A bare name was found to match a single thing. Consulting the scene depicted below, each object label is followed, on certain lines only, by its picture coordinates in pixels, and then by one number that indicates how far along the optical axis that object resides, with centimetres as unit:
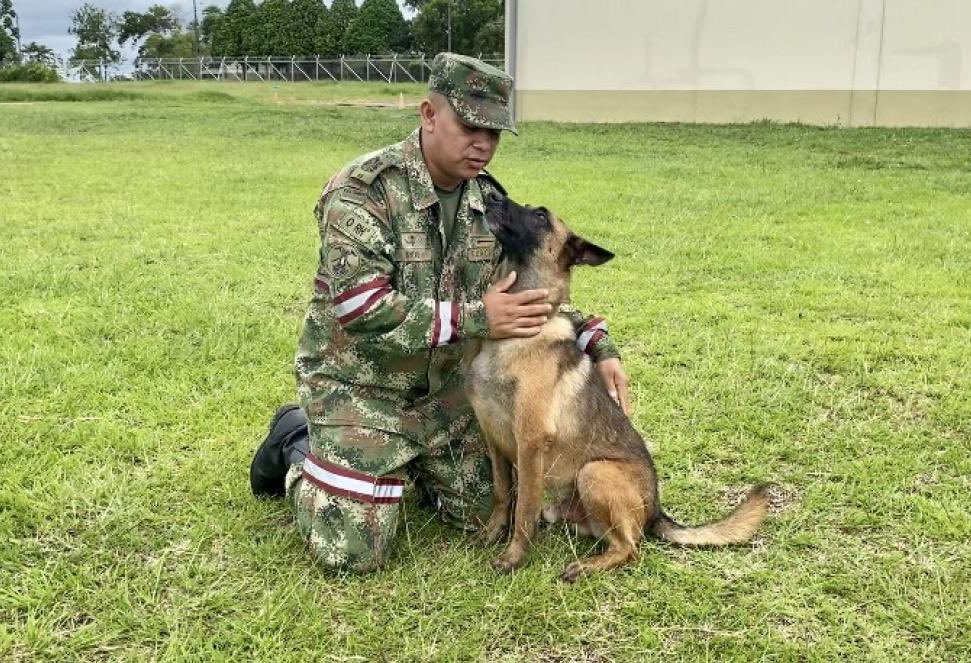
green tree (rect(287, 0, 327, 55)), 6325
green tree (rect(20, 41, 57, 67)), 6251
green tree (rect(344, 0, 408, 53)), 6347
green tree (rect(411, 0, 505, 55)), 6106
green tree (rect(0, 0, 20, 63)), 7288
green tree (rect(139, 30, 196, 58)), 7194
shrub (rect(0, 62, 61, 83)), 4384
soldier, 277
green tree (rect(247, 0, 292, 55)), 6303
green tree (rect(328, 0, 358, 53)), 6350
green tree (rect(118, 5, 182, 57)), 8806
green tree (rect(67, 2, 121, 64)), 8494
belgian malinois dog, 285
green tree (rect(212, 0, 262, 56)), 6450
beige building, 1925
